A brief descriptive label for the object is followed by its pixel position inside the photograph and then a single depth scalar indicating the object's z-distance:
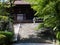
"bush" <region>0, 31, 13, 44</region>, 6.71
